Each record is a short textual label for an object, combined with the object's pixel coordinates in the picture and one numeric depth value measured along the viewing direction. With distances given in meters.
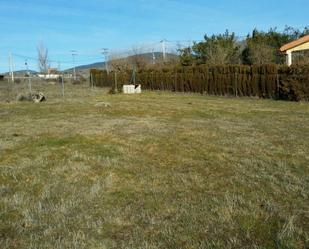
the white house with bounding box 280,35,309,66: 16.63
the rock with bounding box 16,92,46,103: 12.71
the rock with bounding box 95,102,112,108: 10.43
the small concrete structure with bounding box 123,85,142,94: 17.33
